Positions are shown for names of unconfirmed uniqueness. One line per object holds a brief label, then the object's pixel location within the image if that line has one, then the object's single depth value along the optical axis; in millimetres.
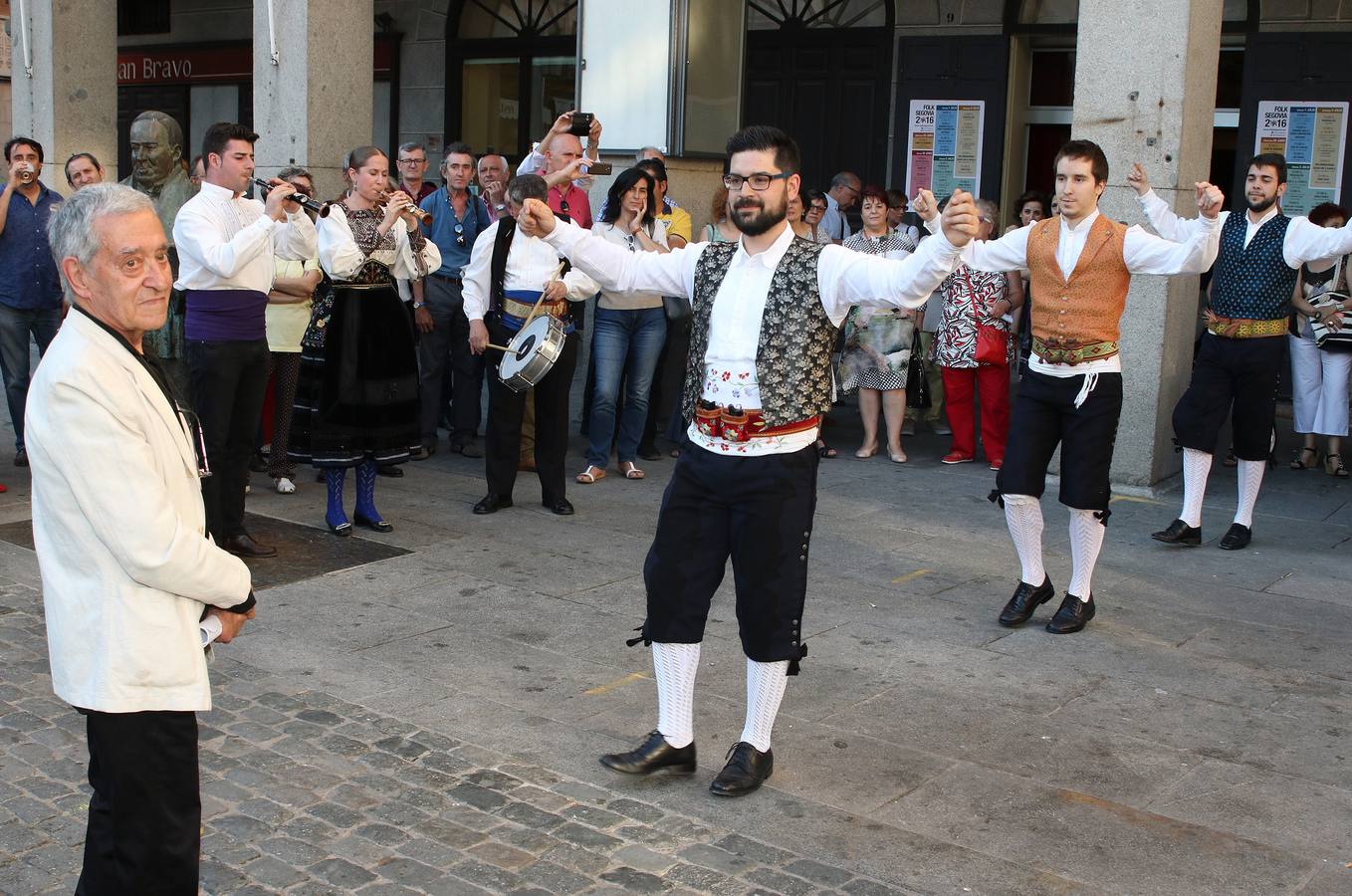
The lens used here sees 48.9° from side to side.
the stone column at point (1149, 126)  8828
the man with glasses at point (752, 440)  4453
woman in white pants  9820
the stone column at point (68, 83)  14031
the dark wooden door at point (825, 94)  14117
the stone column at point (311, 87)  11398
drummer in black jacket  8250
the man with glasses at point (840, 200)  12055
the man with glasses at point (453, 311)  10000
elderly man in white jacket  2924
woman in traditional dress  7586
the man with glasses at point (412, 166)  9539
